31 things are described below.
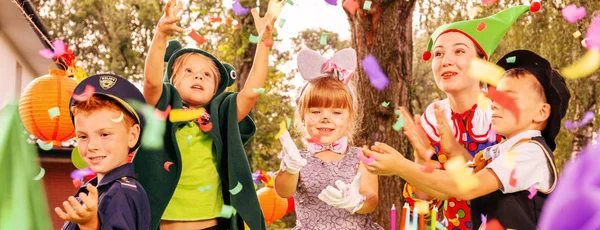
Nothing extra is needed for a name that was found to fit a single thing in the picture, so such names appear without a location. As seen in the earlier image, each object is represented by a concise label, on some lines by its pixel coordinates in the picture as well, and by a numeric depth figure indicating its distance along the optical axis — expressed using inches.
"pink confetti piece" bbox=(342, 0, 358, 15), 230.6
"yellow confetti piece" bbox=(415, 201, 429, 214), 148.0
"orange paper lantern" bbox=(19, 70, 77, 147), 273.6
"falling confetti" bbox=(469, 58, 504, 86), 122.6
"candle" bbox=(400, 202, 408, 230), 161.9
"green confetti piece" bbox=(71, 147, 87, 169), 165.2
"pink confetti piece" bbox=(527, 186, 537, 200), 107.7
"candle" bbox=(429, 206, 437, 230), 137.9
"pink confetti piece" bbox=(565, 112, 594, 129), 406.2
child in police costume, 99.1
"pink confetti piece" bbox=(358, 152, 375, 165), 93.1
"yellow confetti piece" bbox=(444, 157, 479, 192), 102.3
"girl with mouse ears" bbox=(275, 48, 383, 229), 127.2
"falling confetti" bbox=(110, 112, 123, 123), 107.9
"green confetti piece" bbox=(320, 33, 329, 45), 140.8
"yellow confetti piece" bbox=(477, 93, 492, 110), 137.4
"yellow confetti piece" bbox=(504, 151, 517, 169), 106.8
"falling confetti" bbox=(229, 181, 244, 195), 134.3
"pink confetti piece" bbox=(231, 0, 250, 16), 147.6
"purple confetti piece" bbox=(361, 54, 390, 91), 231.0
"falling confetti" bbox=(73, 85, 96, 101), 111.2
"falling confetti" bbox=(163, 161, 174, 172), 131.8
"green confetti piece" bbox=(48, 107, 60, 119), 233.4
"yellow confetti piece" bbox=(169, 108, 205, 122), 133.8
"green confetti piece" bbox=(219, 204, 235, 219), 134.8
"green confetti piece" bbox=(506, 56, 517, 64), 122.0
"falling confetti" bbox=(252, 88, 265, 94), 136.0
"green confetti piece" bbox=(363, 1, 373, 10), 221.2
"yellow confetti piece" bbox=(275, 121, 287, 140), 119.8
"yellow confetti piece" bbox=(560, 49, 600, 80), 74.3
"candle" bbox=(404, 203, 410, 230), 144.2
